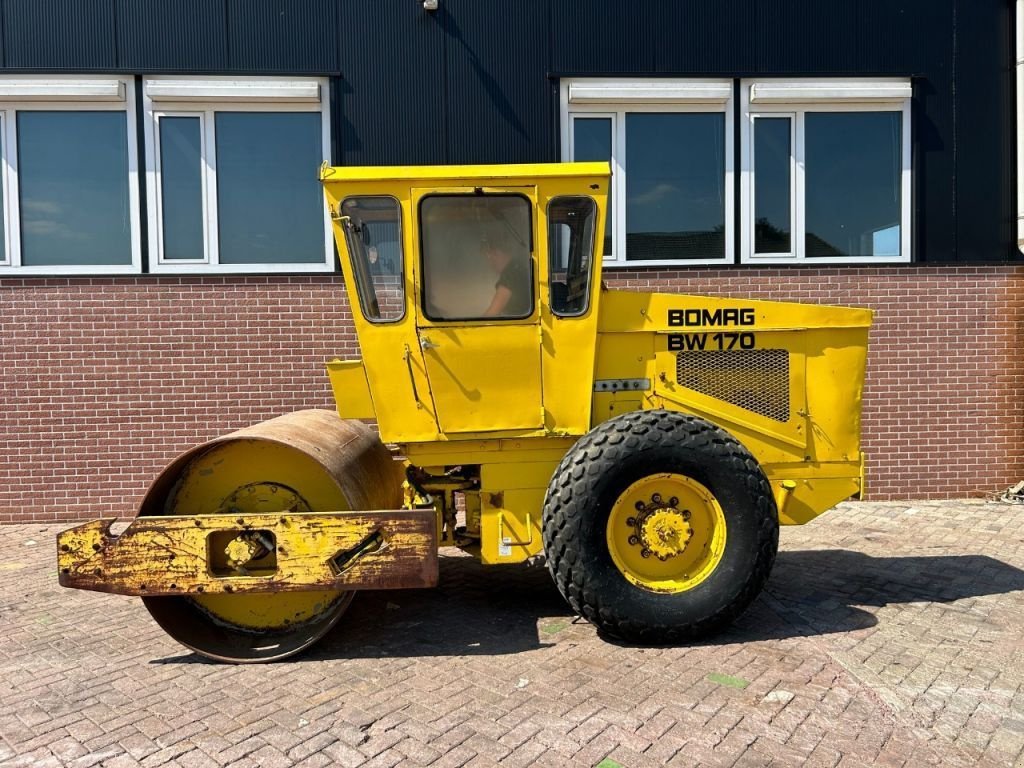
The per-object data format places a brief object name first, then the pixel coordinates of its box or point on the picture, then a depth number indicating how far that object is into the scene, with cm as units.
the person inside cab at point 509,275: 417
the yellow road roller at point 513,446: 388
